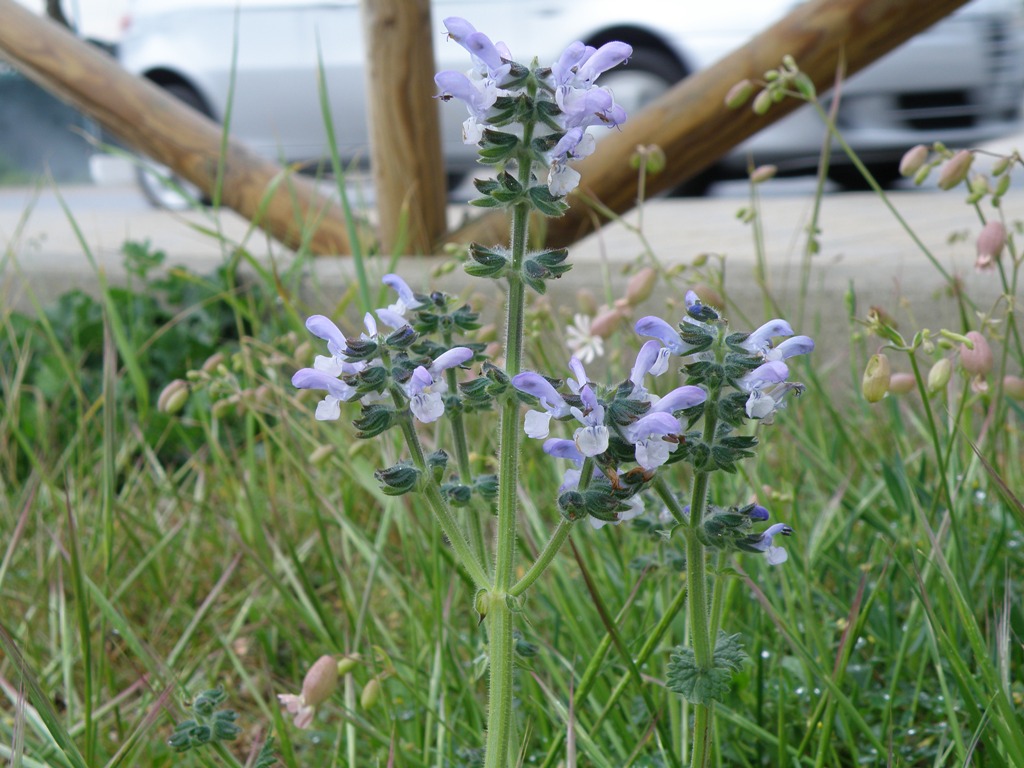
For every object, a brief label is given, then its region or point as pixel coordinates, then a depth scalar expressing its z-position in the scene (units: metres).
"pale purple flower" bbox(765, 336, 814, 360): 0.80
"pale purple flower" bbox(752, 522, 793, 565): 0.79
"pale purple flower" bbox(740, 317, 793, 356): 0.77
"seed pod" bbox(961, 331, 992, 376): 1.02
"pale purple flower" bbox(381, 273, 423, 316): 0.92
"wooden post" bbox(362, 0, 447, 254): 2.75
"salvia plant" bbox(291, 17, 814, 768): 0.73
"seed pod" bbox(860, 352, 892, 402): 0.95
